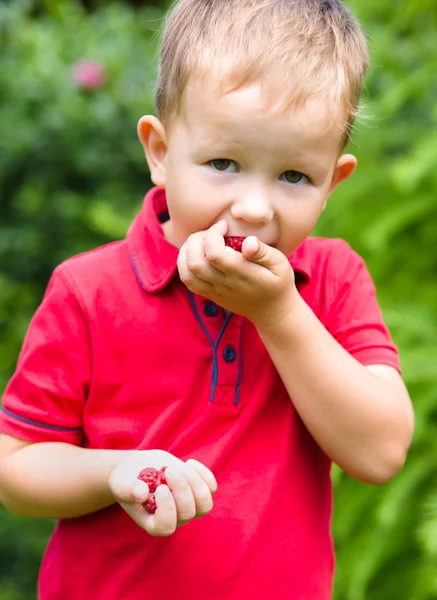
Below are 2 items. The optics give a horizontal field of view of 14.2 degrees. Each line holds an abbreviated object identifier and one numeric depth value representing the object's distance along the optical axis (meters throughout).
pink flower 2.87
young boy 1.22
